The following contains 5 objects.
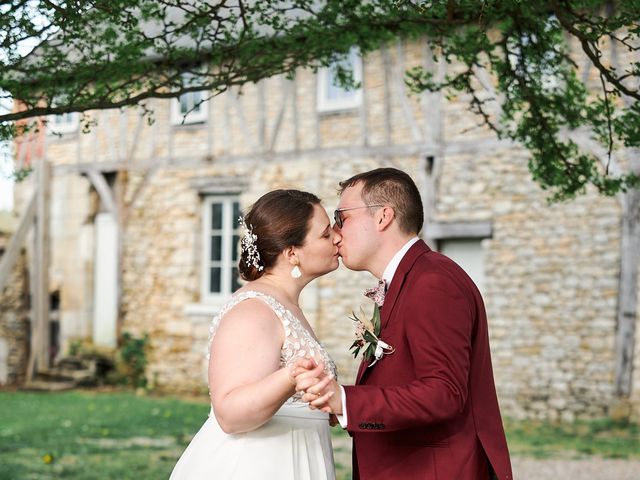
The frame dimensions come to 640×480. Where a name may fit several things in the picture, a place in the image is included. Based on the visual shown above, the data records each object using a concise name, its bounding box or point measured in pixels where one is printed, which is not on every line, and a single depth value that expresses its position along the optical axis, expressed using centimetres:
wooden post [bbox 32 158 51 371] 1558
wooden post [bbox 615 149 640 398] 1063
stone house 1111
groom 265
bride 290
